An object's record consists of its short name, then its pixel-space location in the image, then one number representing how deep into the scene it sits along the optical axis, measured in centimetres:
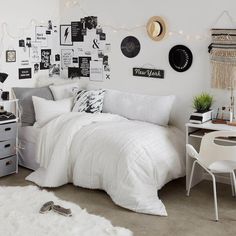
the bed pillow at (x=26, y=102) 481
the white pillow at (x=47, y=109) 462
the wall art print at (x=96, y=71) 509
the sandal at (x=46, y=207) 353
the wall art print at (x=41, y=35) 513
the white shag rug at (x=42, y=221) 319
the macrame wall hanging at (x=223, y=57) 404
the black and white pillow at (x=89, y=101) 470
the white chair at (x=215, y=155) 345
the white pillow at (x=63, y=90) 505
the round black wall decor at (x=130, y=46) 472
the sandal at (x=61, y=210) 347
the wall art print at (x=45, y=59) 525
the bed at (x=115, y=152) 368
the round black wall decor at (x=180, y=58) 436
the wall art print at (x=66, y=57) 535
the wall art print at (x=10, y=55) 484
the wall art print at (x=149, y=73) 459
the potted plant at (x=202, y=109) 401
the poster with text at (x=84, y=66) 520
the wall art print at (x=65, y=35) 531
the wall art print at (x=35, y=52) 512
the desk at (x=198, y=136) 391
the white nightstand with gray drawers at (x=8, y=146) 443
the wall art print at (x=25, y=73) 502
